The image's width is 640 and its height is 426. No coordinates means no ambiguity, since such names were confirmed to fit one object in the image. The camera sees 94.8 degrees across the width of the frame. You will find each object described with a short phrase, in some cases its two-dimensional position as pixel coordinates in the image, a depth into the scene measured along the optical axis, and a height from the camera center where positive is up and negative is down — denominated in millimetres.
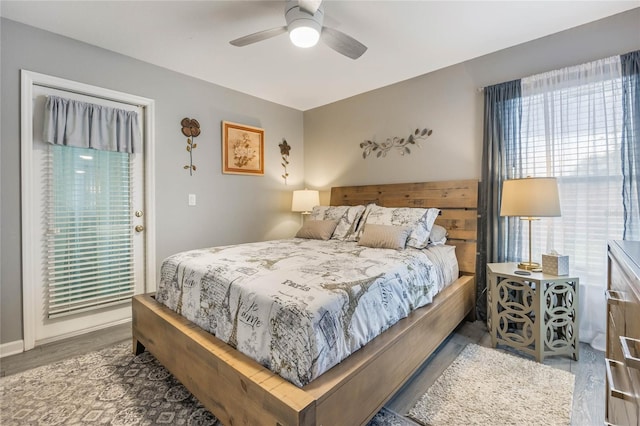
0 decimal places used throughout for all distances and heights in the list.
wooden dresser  704 -343
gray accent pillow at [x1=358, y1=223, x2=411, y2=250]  2467 -230
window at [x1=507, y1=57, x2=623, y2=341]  2154 +384
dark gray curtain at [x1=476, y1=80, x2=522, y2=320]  2578 +450
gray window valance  2367 +740
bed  1109 -738
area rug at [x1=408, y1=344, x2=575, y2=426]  1501 -1056
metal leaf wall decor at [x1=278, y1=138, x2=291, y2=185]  4141 +793
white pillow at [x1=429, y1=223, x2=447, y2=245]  2713 -240
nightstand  2025 -741
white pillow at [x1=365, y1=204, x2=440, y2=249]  2559 -92
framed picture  3512 +767
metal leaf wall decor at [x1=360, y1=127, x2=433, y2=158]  3212 +775
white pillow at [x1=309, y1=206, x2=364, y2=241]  3041 -87
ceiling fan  1856 +1176
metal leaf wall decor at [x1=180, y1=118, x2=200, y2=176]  3158 +849
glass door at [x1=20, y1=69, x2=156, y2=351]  2260 +118
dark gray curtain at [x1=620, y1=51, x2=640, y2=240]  2039 +462
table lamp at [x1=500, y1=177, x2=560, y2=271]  2096 +81
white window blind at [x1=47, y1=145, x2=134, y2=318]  2451 -168
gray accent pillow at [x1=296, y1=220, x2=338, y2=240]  3098 -208
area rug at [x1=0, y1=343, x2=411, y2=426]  1527 -1077
